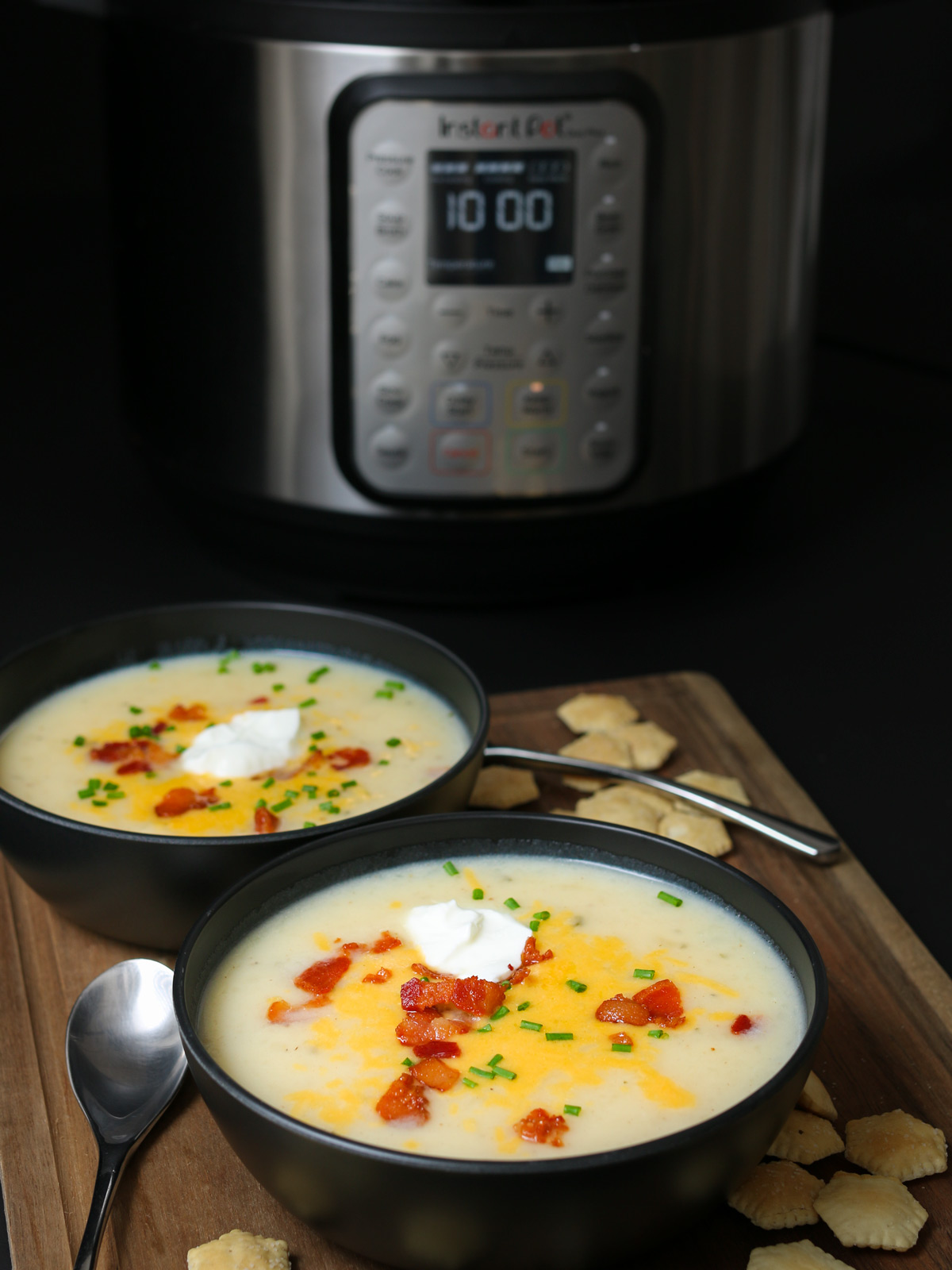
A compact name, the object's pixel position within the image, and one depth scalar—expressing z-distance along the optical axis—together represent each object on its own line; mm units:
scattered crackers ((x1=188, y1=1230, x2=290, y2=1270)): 756
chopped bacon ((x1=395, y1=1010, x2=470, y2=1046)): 811
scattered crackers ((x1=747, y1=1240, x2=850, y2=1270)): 754
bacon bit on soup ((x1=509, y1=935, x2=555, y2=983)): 872
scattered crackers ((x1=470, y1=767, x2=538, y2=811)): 1205
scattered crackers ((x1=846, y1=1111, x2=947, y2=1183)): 822
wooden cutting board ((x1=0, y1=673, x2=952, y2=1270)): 792
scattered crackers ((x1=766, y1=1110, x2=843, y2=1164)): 833
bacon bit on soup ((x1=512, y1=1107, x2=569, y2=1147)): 744
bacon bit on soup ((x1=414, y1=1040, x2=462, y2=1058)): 799
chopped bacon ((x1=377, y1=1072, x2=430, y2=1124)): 755
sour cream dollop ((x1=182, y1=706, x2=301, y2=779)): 1099
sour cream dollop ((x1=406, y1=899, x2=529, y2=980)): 877
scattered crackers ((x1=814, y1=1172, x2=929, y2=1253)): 776
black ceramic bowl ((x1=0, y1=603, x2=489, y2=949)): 920
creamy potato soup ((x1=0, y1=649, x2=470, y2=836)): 1065
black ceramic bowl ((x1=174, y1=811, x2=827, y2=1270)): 658
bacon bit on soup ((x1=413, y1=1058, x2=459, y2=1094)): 776
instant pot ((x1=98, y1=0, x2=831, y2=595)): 1240
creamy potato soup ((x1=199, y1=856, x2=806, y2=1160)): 763
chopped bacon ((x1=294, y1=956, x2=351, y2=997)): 860
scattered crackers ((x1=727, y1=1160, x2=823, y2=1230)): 791
